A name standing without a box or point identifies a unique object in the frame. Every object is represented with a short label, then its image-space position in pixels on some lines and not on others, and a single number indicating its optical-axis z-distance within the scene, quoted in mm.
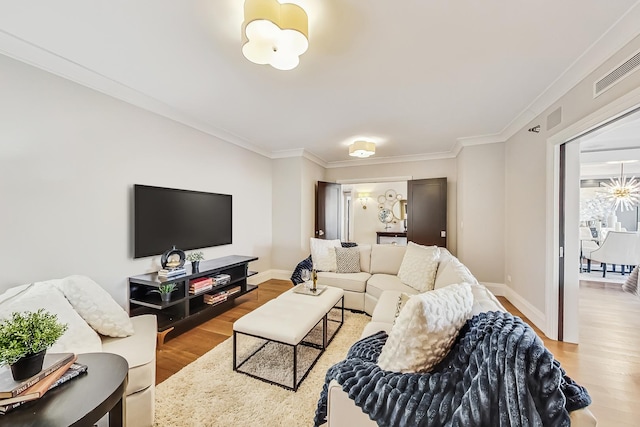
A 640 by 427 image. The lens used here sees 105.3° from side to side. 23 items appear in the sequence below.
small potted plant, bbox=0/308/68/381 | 901
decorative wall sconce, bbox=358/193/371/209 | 8159
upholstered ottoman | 1814
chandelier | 5316
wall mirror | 7805
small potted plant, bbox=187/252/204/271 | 2868
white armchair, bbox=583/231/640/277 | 4270
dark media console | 2451
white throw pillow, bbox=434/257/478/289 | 1955
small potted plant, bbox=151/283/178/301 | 2480
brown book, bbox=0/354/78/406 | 872
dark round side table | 851
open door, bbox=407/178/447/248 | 4668
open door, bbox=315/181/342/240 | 5145
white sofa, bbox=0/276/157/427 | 1391
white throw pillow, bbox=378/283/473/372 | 1006
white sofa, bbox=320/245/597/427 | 1048
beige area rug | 1515
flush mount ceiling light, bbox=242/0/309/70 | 1342
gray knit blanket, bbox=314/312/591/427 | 723
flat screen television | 2598
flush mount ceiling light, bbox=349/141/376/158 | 3885
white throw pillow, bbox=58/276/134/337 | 1606
